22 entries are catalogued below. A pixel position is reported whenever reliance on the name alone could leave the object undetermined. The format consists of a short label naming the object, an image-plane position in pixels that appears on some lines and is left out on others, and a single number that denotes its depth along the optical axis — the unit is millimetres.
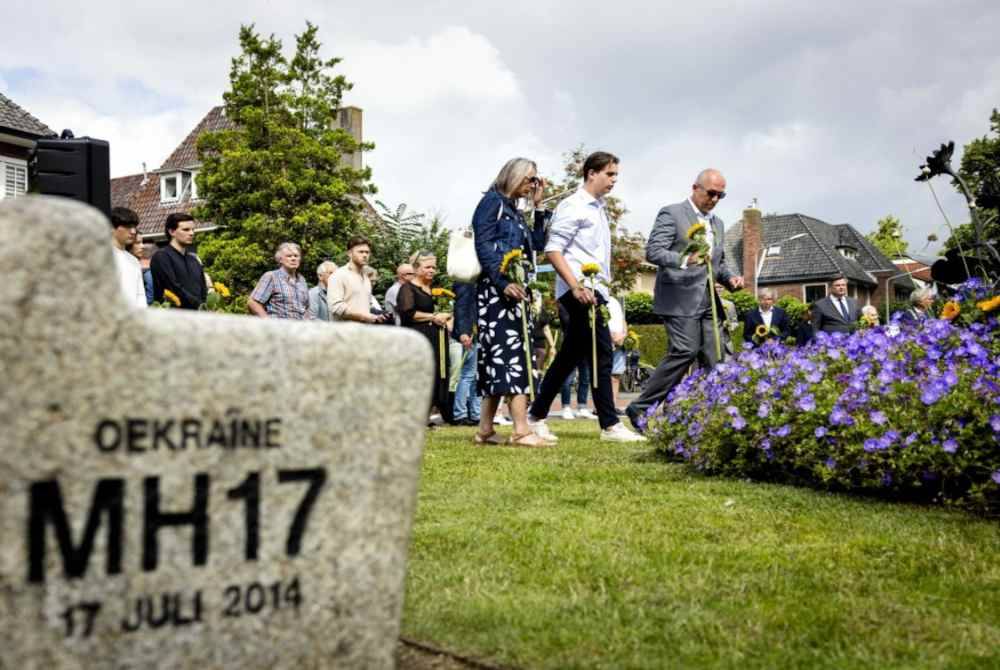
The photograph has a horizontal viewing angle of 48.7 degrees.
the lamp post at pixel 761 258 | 66325
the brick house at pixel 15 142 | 29484
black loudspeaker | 8430
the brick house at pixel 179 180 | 47969
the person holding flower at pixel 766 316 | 14417
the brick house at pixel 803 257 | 67250
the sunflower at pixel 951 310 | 5953
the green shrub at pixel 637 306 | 50531
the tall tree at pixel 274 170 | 36625
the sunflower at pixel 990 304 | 5520
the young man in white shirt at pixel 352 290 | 10633
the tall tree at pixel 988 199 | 5875
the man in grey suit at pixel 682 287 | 8203
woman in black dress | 11406
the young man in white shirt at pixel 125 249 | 7102
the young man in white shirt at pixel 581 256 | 8305
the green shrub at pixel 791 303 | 56688
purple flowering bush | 5176
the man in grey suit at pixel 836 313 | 13641
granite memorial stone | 1863
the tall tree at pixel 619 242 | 37938
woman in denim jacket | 8117
